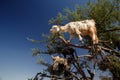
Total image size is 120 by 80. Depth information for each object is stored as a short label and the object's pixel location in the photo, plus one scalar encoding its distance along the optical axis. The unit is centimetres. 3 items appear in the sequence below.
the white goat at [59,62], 429
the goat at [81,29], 393
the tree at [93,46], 418
